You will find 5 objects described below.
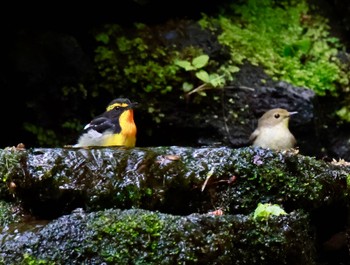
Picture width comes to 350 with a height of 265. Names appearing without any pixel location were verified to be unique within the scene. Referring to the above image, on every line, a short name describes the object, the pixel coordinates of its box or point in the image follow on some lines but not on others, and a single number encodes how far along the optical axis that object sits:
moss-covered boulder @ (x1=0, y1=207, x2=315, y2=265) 8.12
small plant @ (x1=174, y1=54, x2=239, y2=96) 17.28
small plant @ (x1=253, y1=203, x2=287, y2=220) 8.95
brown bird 15.83
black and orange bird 13.33
